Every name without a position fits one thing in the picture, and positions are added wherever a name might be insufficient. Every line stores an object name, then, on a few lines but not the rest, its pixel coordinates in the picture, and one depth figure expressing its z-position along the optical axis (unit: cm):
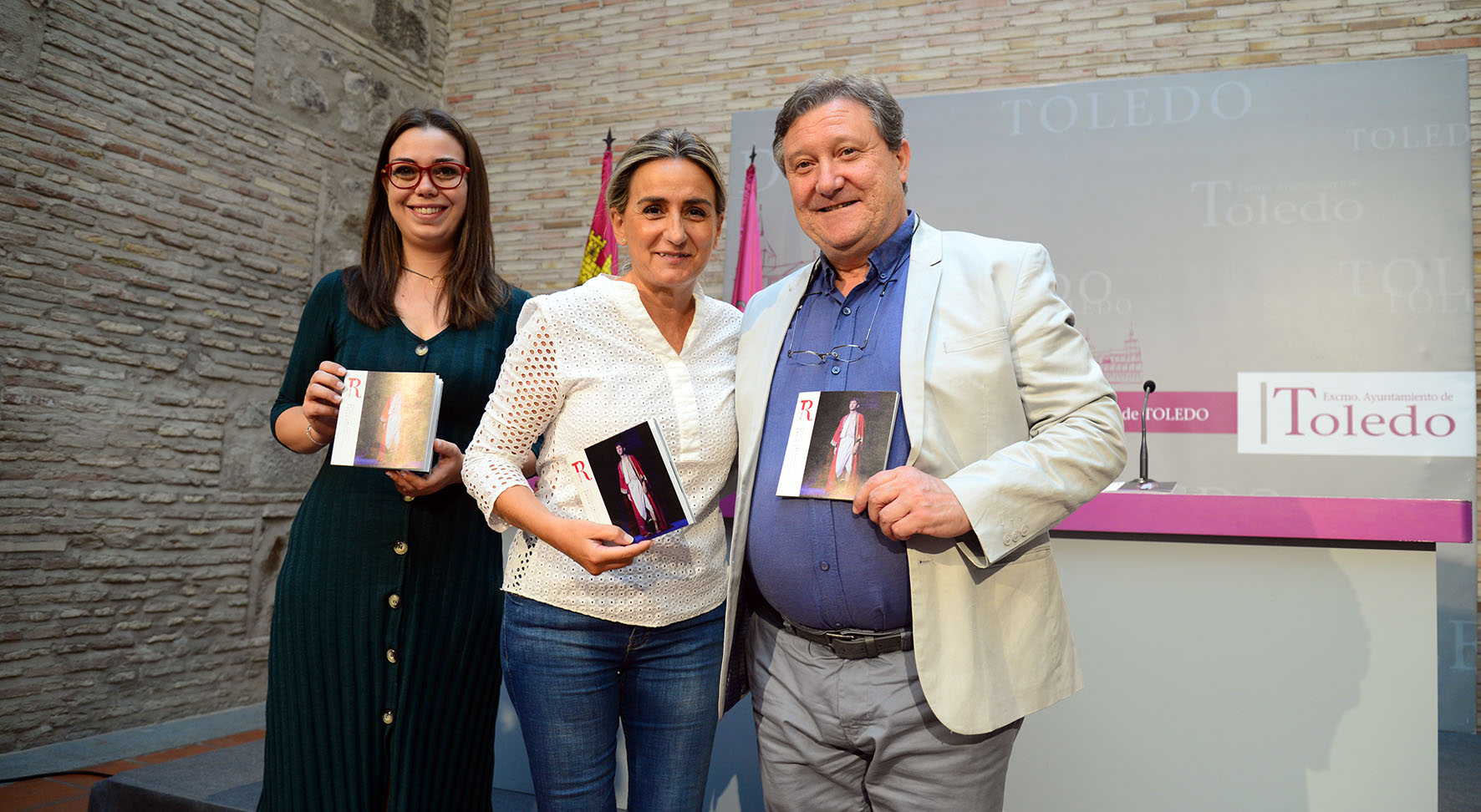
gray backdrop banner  457
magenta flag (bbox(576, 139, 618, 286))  548
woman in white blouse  152
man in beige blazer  138
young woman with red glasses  176
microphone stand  275
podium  196
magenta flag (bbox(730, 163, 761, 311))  548
